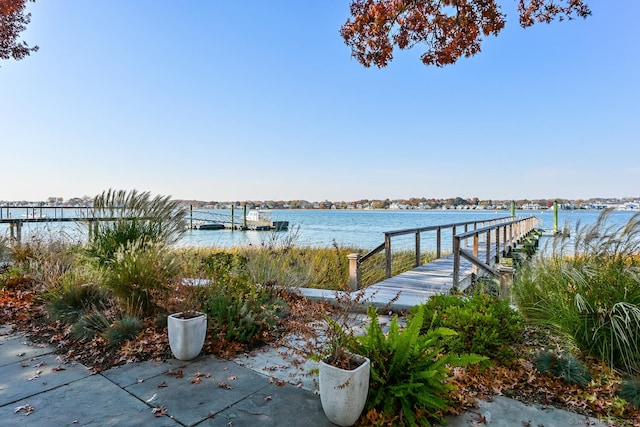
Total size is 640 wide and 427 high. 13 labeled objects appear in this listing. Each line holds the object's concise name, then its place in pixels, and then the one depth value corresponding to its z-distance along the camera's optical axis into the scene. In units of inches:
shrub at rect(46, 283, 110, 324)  153.4
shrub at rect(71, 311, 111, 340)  133.4
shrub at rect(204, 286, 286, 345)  130.4
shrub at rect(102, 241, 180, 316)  142.3
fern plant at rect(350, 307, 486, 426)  78.7
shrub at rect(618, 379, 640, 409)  85.4
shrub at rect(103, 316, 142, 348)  125.3
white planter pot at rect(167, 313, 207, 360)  113.2
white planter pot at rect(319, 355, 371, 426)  74.3
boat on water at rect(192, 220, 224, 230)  1284.7
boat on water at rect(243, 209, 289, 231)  1392.7
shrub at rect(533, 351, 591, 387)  95.1
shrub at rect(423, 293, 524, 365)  109.1
